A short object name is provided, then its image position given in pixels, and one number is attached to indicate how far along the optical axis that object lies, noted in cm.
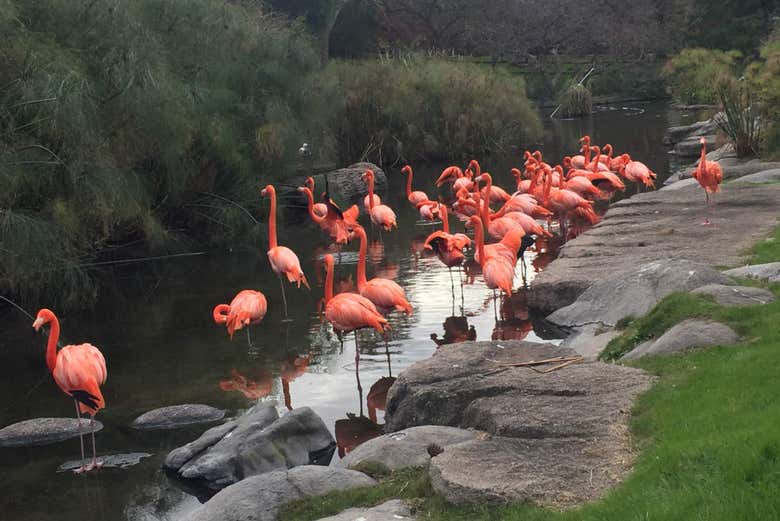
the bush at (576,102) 3834
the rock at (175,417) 784
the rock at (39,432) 769
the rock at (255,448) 669
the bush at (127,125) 1138
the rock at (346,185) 1958
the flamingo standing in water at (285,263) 1104
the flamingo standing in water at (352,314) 857
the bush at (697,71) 2181
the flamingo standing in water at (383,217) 1542
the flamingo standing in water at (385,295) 920
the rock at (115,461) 718
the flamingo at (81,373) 736
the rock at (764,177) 1438
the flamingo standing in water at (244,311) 953
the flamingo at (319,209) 1614
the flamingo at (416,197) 1712
